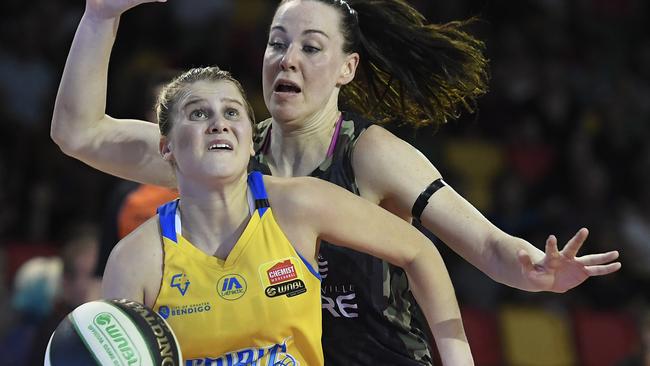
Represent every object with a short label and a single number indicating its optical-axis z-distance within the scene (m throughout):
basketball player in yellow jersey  5.79
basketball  5.21
